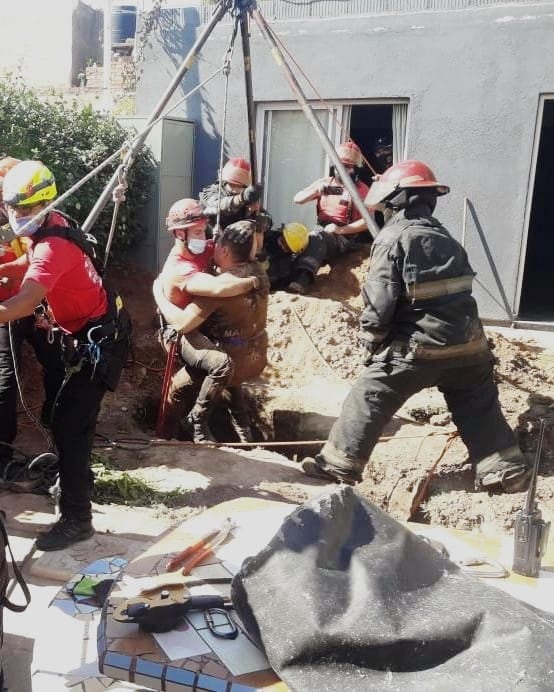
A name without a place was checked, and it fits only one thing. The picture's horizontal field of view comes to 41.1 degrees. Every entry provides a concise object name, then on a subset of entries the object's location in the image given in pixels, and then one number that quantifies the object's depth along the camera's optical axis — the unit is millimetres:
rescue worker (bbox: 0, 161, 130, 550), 3547
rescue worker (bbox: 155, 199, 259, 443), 5359
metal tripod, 5891
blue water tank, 13266
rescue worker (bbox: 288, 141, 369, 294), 8492
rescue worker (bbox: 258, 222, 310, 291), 8469
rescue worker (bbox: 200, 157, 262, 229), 6535
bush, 7770
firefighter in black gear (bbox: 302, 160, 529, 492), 4492
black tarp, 1493
